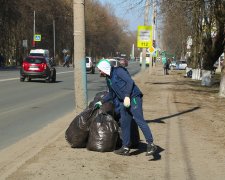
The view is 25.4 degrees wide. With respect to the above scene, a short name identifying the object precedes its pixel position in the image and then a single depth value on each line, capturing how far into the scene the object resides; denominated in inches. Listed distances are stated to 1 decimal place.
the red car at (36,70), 1225.4
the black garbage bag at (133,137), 331.0
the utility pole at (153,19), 1638.0
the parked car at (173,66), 3265.3
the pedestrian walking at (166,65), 2092.2
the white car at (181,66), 3061.0
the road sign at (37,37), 3006.4
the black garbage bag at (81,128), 328.5
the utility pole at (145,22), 978.0
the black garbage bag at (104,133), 319.6
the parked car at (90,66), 1953.1
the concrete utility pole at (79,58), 396.2
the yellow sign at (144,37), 1186.0
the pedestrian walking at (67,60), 2743.6
